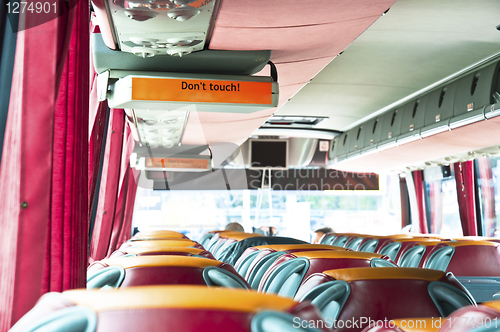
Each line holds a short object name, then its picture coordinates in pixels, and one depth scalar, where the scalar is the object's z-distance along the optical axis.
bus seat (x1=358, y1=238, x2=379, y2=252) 8.18
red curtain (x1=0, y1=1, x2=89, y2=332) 2.42
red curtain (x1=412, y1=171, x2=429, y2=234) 14.80
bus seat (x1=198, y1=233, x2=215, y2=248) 11.59
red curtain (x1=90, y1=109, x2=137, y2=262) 7.04
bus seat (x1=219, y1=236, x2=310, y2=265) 6.59
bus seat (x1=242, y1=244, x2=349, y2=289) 3.98
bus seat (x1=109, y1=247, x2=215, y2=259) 3.76
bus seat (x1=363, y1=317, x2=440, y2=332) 1.63
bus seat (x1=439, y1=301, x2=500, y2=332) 1.31
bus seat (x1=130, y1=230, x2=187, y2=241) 7.97
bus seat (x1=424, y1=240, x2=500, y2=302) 5.32
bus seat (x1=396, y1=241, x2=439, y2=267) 5.94
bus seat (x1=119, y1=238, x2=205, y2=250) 5.17
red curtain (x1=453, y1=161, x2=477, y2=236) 12.03
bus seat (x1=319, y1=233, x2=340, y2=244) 10.43
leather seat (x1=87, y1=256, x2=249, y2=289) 2.36
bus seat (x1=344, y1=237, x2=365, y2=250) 8.82
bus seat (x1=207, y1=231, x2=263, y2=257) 8.41
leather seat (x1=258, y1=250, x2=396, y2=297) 3.15
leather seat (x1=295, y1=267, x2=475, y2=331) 2.32
